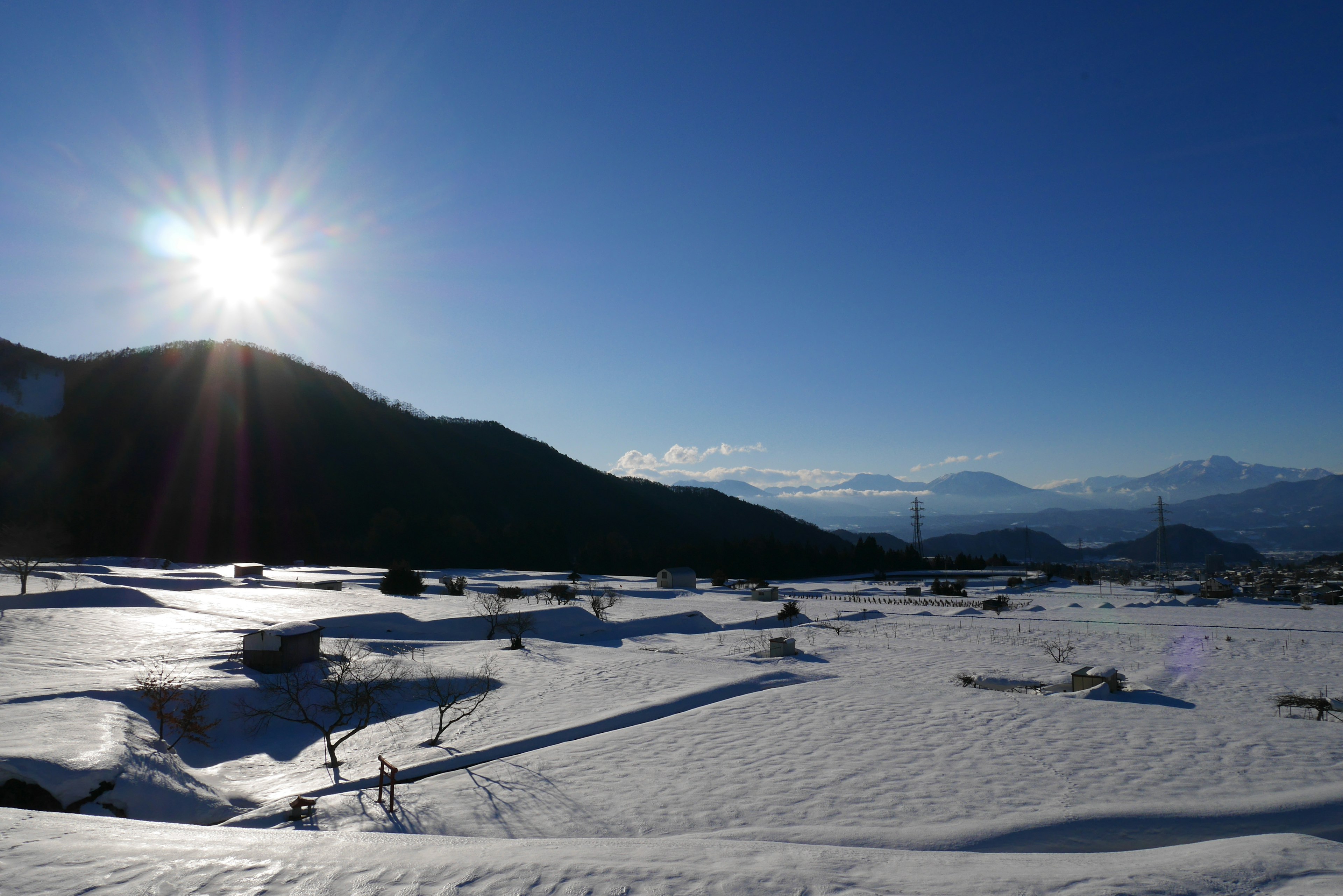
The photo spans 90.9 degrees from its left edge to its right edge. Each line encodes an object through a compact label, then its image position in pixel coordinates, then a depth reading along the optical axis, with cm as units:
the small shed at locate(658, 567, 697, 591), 6172
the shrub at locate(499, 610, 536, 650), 3123
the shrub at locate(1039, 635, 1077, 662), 2902
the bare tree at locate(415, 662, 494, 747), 1795
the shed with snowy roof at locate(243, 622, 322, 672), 2147
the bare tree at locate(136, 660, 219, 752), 1573
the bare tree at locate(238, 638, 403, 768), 1716
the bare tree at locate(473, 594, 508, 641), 3196
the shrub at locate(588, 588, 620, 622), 3944
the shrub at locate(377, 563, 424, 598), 4300
